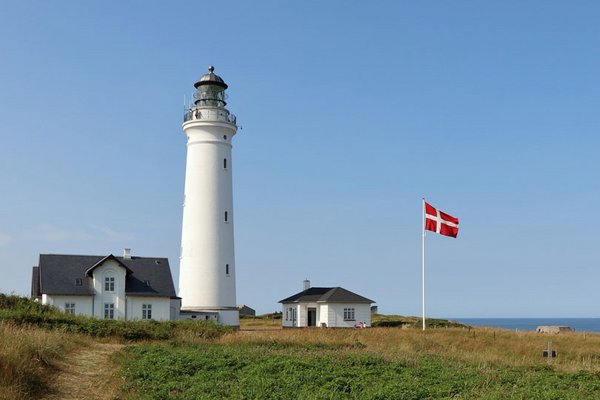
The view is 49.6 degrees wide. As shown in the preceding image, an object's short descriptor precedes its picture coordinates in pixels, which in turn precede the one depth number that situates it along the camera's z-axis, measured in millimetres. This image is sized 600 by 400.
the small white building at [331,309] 46438
